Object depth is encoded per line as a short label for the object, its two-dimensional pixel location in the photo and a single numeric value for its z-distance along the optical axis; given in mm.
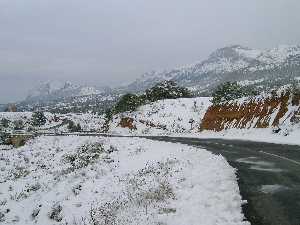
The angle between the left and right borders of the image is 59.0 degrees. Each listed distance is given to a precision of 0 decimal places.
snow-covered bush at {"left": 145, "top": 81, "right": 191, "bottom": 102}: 59484
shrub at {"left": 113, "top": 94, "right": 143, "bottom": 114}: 51045
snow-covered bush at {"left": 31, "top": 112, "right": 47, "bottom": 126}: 113266
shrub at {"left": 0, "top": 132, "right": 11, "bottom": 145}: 39254
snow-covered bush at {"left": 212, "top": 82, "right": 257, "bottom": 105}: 48516
